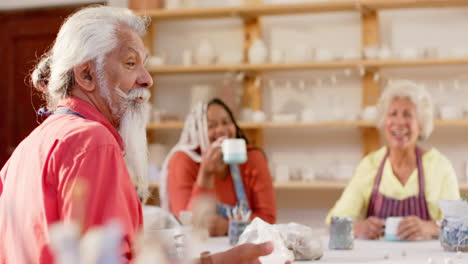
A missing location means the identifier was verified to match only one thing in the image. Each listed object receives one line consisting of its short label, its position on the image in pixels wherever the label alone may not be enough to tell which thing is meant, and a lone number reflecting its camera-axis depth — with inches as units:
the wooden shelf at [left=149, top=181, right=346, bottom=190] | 171.9
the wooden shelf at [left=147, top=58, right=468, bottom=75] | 169.0
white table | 76.1
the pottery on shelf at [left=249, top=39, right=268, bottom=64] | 179.0
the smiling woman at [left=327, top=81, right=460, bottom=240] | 117.0
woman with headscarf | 116.5
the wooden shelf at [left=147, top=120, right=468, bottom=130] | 166.6
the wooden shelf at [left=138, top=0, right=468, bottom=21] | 170.4
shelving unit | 170.6
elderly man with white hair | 47.0
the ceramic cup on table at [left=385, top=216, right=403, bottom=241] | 95.1
